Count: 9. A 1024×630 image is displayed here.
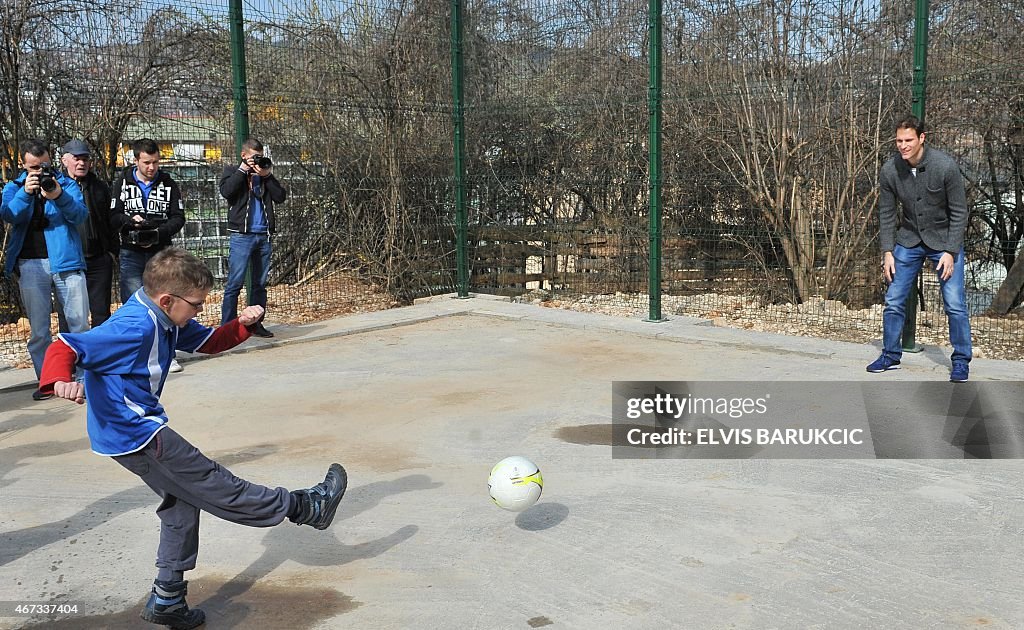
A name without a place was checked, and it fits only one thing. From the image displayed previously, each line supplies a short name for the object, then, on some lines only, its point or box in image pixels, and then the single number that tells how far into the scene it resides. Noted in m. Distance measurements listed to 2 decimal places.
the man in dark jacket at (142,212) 8.00
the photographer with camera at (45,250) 7.26
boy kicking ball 3.65
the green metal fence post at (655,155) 10.14
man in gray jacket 7.45
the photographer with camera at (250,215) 9.24
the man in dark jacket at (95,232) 7.73
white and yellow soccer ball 4.62
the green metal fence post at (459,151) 12.17
